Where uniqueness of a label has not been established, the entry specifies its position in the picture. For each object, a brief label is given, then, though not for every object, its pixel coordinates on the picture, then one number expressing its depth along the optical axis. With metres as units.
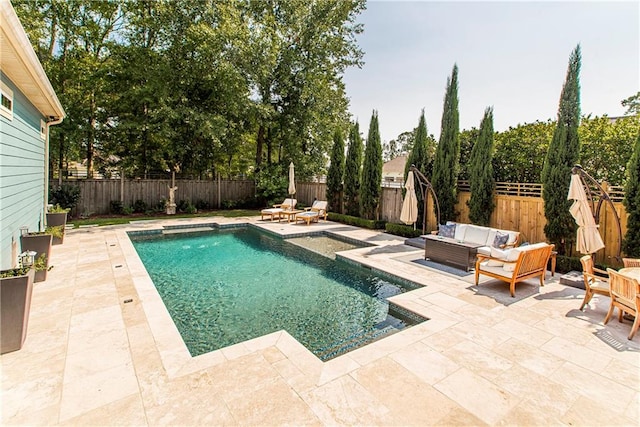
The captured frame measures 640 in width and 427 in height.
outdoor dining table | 4.25
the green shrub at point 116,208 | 14.53
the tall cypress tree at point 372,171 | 12.94
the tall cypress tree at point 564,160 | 7.27
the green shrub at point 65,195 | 12.47
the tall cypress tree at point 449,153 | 10.17
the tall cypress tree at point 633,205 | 6.17
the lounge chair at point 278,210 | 14.07
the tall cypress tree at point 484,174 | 9.03
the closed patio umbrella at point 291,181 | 14.69
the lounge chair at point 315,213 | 13.15
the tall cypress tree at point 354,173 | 14.02
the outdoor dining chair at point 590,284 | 4.66
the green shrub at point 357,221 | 12.43
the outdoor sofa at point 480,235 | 7.06
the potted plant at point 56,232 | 6.80
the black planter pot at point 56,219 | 8.84
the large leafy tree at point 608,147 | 8.30
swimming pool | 4.39
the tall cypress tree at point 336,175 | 14.81
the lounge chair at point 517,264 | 5.39
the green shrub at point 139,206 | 15.08
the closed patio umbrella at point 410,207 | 9.82
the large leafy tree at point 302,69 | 16.78
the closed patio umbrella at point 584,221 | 5.65
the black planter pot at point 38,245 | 5.48
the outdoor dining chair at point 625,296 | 3.83
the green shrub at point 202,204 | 17.03
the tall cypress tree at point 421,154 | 11.17
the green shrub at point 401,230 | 10.76
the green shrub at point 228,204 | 17.42
